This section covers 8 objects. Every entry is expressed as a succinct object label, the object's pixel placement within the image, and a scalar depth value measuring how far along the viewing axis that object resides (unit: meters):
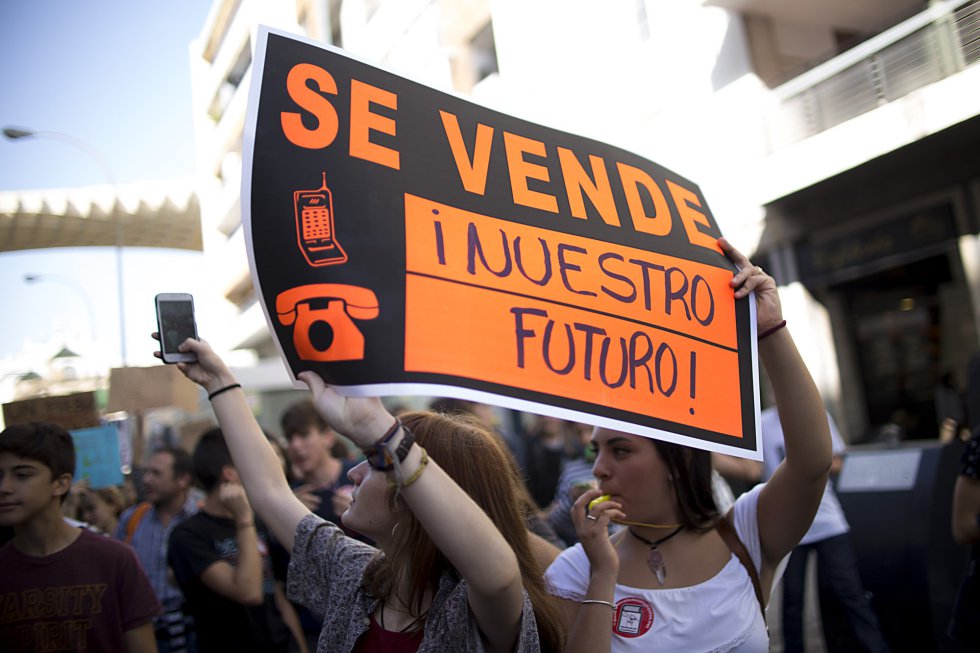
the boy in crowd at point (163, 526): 4.28
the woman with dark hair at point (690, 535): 2.01
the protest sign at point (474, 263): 1.56
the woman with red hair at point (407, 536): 1.45
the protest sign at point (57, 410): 3.94
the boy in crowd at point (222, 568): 3.33
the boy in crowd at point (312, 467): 3.97
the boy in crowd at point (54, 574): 2.53
